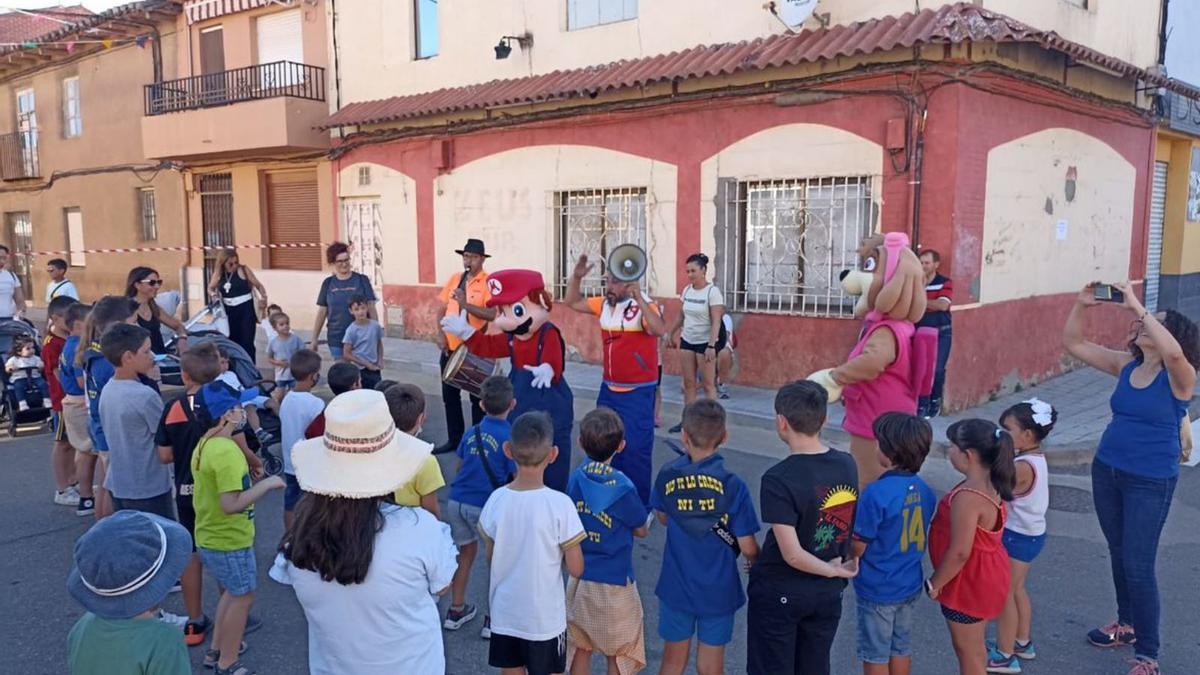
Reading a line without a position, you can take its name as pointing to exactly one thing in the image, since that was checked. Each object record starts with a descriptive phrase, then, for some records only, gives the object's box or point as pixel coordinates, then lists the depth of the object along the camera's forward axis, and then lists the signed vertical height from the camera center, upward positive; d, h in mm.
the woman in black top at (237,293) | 9298 -616
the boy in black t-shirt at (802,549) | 2918 -1081
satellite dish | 8742 +2328
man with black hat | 6238 -498
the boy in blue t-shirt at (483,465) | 3932 -1048
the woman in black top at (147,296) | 6605 -464
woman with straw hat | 2273 -844
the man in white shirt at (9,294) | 8977 -605
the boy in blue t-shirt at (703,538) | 3090 -1103
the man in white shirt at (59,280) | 8664 -457
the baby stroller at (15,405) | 8289 -1642
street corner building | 8352 +984
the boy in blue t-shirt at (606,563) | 3225 -1235
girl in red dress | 3215 -1153
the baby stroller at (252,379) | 6348 -1142
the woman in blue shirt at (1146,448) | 3664 -915
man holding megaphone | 5379 -786
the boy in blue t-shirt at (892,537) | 3135 -1107
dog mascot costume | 4094 -590
